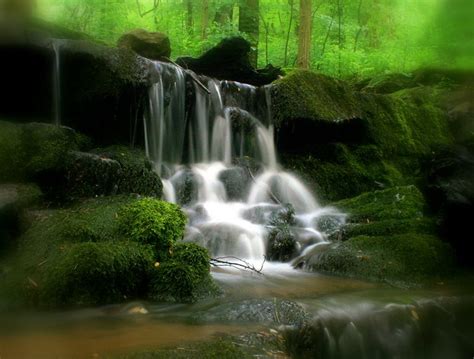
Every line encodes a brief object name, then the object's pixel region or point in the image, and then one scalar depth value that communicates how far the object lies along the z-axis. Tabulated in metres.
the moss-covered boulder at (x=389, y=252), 5.09
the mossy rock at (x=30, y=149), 5.47
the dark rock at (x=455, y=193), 5.57
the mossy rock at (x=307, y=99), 8.90
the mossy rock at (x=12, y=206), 4.46
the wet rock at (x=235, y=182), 7.90
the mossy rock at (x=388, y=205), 6.75
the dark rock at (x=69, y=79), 6.93
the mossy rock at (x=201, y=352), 2.39
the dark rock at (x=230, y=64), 10.43
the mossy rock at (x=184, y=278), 3.83
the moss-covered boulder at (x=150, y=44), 9.61
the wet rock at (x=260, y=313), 3.16
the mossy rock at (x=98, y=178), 5.62
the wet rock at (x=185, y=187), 7.52
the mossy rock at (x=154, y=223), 4.30
